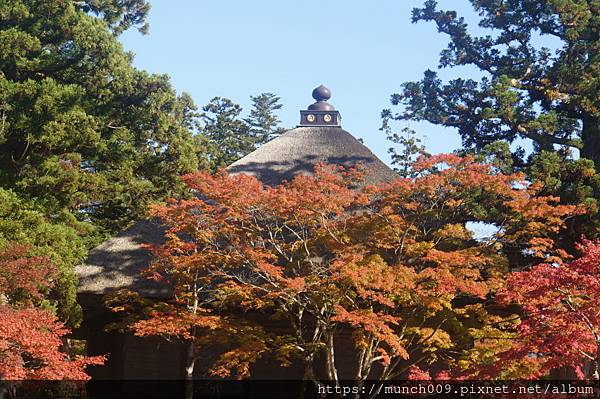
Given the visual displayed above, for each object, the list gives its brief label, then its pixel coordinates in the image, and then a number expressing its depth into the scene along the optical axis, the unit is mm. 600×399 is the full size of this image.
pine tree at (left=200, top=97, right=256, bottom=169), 45031
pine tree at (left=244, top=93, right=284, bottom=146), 49625
